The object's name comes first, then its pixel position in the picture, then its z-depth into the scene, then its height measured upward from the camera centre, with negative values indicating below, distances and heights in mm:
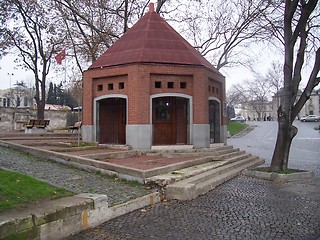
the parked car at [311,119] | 67012 +1082
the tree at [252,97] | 85562 +7347
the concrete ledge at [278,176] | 11023 -1716
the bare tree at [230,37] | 27506 +8031
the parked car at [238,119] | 76506 +1185
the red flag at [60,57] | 23066 +4733
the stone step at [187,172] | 8648 -1411
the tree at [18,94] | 79619 +7722
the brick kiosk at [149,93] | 15062 +1511
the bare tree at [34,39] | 25483 +7231
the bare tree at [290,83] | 11688 +1466
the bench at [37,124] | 23844 +142
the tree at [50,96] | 69812 +6234
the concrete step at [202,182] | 8125 -1612
